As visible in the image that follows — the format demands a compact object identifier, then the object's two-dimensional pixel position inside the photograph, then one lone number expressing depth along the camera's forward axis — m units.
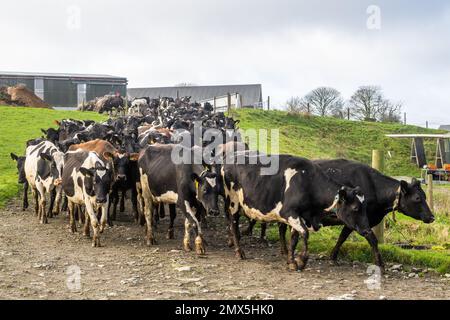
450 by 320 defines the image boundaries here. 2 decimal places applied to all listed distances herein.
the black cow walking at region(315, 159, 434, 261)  10.52
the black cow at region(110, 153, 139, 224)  12.84
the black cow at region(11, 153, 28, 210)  15.71
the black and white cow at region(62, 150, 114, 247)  11.61
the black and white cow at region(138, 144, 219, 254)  10.60
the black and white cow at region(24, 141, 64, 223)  14.03
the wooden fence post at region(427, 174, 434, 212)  17.48
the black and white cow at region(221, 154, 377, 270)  9.68
